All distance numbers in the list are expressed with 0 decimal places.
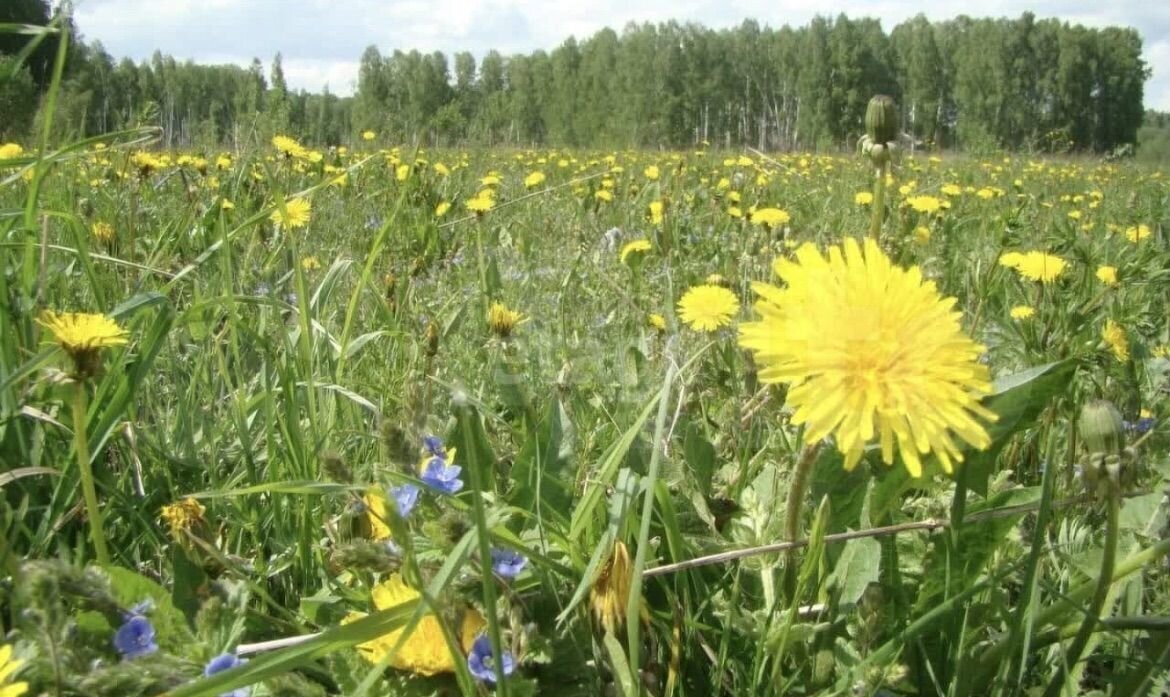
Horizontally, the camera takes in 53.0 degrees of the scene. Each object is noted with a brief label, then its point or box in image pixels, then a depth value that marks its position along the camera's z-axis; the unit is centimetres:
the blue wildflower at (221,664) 23
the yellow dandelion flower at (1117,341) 52
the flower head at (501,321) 50
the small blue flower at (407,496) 28
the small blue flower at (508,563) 27
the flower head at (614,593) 26
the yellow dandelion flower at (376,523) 28
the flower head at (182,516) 29
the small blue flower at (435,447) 34
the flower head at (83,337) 30
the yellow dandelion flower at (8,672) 20
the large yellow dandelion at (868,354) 22
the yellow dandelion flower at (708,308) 59
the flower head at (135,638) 25
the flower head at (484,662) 25
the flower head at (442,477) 30
